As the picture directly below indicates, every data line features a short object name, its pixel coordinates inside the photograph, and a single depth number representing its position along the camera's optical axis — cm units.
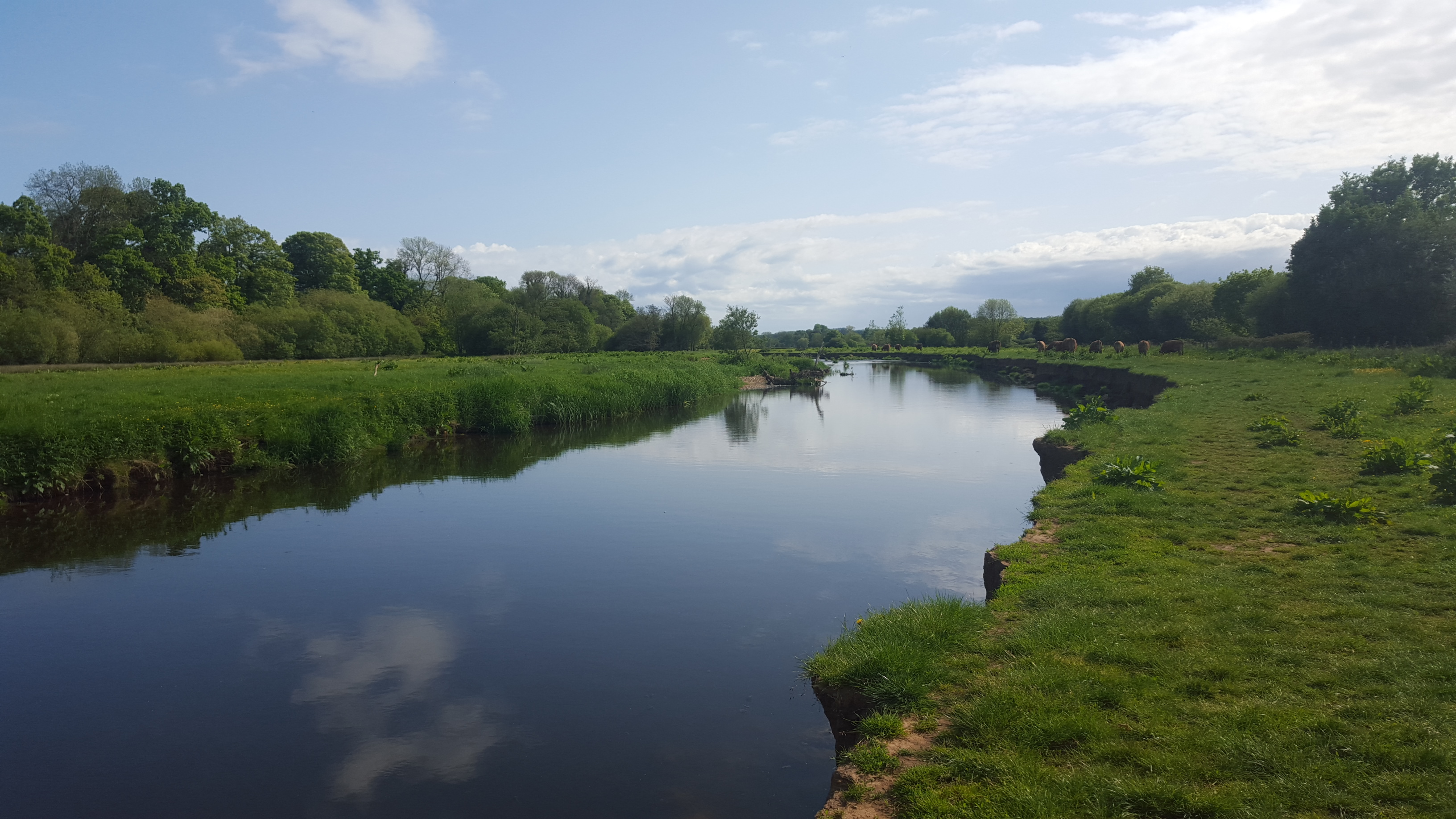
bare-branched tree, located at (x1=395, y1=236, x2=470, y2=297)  7794
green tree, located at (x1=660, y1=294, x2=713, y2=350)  7638
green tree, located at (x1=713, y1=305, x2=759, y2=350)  7388
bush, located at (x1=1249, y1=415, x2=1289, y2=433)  1355
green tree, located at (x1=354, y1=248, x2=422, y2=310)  7100
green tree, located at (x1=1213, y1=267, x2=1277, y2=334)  5641
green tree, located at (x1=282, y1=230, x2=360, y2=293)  6644
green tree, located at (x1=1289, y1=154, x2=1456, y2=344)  3309
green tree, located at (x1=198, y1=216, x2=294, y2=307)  5394
